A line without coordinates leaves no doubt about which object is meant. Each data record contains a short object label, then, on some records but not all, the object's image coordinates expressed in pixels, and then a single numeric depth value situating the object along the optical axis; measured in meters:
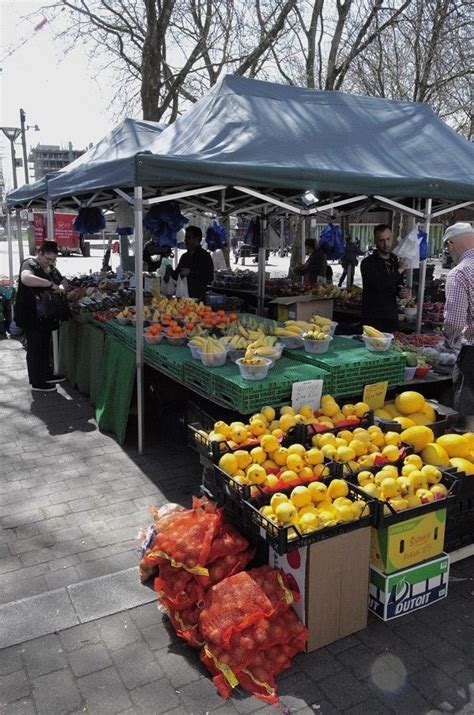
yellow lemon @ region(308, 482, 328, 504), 3.02
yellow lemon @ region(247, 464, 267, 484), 3.20
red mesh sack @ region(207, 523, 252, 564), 3.06
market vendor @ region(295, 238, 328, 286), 12.04
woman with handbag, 7.06
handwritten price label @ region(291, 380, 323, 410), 4.11
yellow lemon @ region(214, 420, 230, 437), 3.65
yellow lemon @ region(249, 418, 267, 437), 3.71
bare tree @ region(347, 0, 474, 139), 16.16
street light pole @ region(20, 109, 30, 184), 24.47
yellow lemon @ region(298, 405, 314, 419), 3.98
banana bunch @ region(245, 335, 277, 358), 4.43
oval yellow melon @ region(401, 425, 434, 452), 3.72
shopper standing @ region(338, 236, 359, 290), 15.64
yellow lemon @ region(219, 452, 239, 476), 3.31
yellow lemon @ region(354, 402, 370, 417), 4.11
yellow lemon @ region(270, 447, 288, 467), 3.42
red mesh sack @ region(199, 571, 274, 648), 2.66
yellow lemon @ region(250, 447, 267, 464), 3.41
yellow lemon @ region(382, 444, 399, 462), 3.51
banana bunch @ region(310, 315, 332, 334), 5.36
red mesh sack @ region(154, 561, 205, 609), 2.96
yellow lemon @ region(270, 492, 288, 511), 2.96
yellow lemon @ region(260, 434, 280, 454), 3.46
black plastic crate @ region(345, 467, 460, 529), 2.93
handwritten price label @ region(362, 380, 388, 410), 4.54
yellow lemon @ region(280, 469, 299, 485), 3.20
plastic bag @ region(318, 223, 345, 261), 11.92
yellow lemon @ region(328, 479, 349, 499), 3.07
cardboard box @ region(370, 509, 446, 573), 3.01
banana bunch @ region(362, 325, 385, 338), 4.97
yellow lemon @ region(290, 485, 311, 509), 2.98
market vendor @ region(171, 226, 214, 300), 8.45
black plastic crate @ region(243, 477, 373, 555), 2.68
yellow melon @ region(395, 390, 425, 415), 4.37
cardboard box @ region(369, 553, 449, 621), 3.05
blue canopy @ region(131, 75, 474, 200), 5.02
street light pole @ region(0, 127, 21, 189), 16.06
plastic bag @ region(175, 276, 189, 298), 8.29
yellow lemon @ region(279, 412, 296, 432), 3.78
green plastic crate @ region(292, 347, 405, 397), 4.51
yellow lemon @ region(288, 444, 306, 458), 3.42
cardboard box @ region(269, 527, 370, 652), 2.80
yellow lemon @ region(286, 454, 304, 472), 3.31
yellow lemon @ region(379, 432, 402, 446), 3.71
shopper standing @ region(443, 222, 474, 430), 4.13
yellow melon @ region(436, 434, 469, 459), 3.73
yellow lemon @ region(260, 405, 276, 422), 3.92
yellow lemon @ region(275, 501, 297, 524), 2.84
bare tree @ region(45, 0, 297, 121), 13.39
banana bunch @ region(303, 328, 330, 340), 4.91
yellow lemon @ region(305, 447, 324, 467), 3.38
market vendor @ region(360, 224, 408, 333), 6.38
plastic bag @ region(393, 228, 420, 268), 6.46
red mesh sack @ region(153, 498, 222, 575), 3.00
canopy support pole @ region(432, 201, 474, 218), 7.19
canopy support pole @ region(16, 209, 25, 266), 11.59
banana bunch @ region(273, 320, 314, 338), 5.16
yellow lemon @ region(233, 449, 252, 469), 3.36
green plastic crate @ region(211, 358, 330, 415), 4.05
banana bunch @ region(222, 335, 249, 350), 4.78
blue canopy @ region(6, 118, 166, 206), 5.60
